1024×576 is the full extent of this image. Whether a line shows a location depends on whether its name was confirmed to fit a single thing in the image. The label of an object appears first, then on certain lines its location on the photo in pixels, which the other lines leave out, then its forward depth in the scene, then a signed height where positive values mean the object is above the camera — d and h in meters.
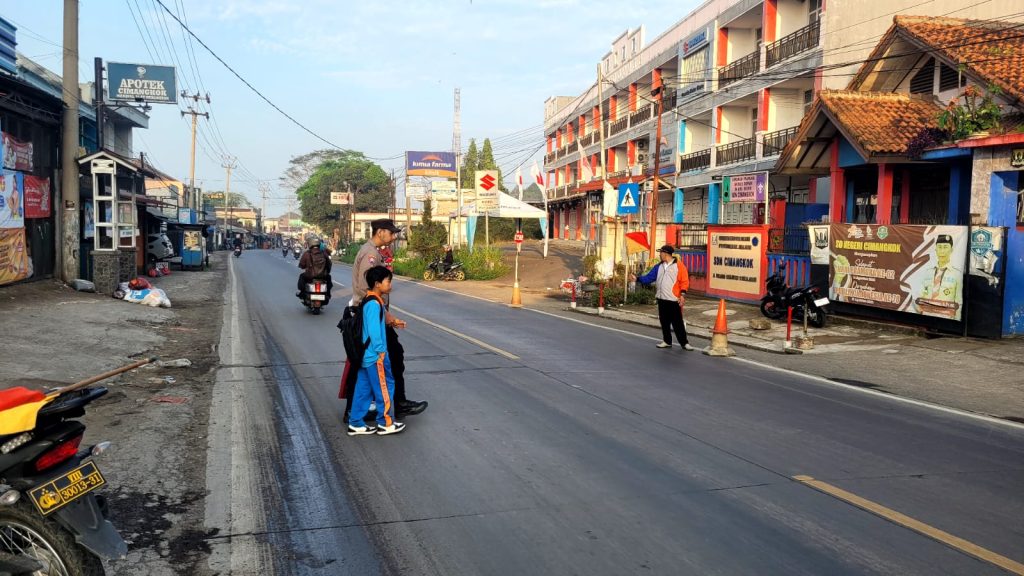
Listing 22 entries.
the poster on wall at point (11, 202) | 16.44 +0.73
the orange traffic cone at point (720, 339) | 12.35 -1.48
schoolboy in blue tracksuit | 6.79 -1.19
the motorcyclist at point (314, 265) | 18.22 -0.58
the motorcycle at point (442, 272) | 35.81 -1.37
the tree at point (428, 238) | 40.28 +0.29
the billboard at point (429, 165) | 67.94 +7.13
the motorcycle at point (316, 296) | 18.09 -1.32
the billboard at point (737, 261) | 19.70 -0.33
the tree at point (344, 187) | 98.50 +7.16
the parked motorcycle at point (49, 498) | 3.34 -1.17
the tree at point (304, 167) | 115.44 +11.45
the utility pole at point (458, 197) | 43.56 +2.66
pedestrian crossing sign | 20.38 +1.36
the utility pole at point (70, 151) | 17.83 +2.02
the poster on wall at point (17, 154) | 16.77 +1.86
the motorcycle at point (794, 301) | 15.70 -1.08
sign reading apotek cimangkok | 37.28 +7.72
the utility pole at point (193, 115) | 53.34 +8.84
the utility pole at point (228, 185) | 85.69 +6.32
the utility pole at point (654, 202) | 22.31 +1.37
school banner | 13.63 -0.29
